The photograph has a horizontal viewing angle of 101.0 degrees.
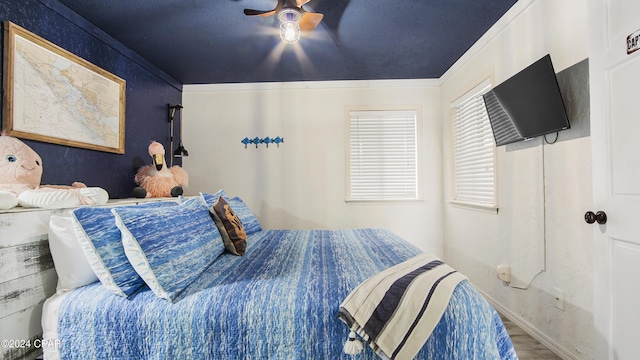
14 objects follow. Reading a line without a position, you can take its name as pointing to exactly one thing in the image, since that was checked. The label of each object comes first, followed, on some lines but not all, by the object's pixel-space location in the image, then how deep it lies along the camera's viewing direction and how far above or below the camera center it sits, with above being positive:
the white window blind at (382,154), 3.43 +0.39
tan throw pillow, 1.75 -0.32
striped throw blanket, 0.97 -0.49
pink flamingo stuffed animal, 2.50 +0.06
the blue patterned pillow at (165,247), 1.13 -0.30
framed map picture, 1.61 +0.63
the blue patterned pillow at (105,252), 1.12 -0.29
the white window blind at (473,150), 2.47 +0.34
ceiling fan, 1.74 +1.17
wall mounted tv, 1.61 +0.54
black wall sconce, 3.12 +0.56
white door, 1.16 +0.05
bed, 1.02 -0.53
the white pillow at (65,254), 1.20 -0.32
